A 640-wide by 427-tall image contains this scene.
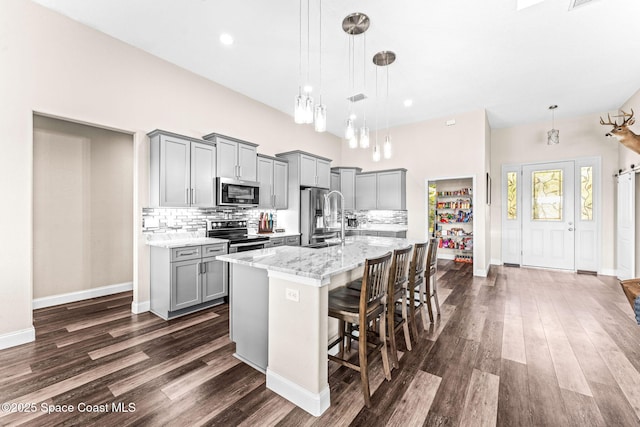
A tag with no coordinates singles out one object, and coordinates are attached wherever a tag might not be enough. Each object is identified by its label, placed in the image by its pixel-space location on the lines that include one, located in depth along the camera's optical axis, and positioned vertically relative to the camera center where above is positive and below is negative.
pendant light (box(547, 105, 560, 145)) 5.65 +1.59
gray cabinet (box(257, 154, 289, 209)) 4.85 +0.58
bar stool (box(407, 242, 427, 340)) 2.71 -0.66
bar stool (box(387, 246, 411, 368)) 2.22 -0.66
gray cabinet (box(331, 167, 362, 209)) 6.77 +0.77
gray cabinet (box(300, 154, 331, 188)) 5.38 +0.86
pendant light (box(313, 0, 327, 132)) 2.32 +0.82
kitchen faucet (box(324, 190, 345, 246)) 3.09 -0.14
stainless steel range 4.00 -0.37
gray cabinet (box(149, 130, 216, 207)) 3.50 +0.57
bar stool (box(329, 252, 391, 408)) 1.85 -0.70
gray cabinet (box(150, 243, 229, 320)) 3.28 -0.85
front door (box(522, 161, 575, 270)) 5.99 -0.08
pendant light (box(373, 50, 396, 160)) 3.57 +2.10
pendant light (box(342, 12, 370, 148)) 2.81 +2.08
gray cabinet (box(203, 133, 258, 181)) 4.10 +0.88
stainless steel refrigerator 5.29 -0.03
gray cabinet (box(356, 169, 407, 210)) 6.27 +0.54
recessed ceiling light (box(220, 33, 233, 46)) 3.27 +2.14
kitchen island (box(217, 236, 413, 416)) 1.78 -0.76
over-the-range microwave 4.03 +0.32
